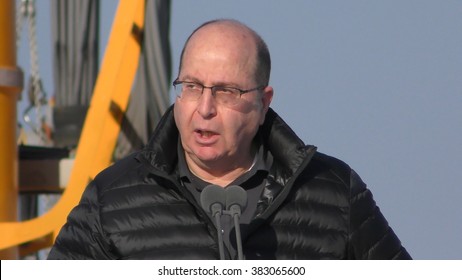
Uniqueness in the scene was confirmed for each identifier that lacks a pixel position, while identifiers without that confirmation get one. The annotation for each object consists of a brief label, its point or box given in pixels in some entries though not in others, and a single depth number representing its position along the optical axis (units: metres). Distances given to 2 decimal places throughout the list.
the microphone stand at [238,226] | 9.21
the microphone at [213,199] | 9.58
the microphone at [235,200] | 9.52
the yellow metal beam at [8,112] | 28.19
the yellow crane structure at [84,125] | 28.31
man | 10.17
